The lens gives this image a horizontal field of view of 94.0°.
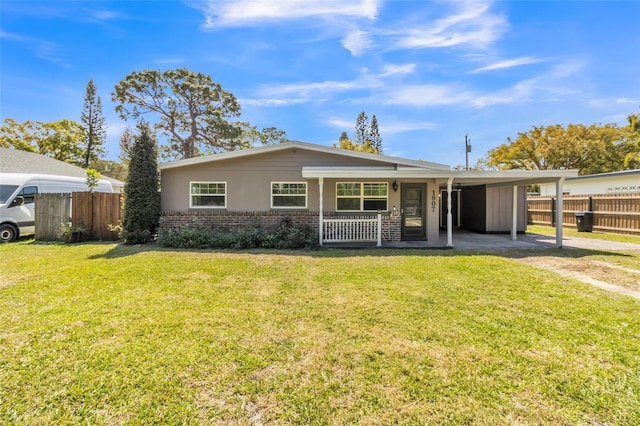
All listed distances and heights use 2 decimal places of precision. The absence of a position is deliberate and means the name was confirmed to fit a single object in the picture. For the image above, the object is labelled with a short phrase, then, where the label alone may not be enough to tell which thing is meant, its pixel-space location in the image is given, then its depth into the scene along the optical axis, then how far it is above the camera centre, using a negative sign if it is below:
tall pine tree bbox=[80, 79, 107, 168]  29.50 +8.87
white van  10.10 +0.43
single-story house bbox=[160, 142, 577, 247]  10.45 +0.77
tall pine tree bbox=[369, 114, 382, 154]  36.22 +9.32
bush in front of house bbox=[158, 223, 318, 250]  9.05 -0.82
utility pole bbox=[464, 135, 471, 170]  26.65 +6.00
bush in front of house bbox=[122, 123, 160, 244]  9.64 +0.68
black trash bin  13.02 -0.44
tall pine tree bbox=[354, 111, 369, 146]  36.53 +10.25
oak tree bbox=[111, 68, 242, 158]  24.83 +9.23
